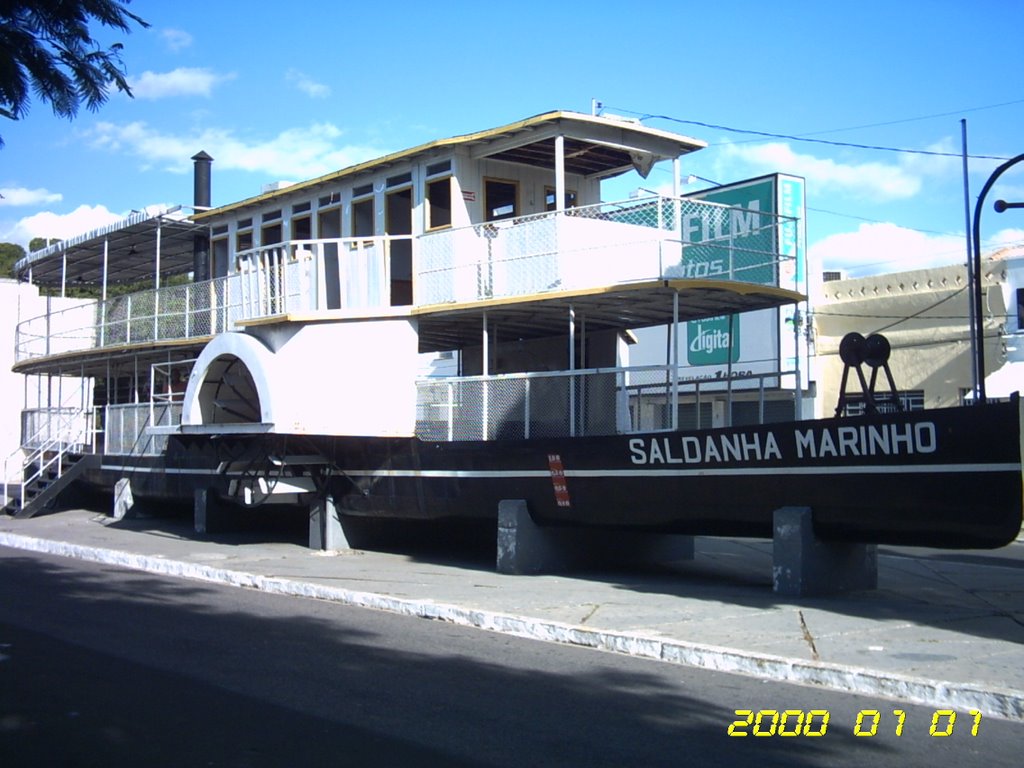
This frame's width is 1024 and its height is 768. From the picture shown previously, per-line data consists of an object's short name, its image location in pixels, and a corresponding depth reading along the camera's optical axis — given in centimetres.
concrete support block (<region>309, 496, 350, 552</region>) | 1684
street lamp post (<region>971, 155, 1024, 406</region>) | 1702
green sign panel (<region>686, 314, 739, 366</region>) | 3266
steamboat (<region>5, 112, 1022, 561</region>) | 1093
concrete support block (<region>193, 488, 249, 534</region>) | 1959
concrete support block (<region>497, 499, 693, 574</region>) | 1391
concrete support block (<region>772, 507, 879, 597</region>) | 1134
